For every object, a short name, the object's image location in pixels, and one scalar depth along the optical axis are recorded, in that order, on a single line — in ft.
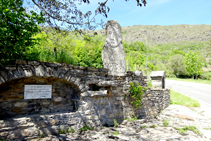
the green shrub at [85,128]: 14.34
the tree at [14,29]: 10.43
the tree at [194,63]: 99.91
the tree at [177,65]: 115.24
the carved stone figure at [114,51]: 18.49
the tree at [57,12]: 15.51
